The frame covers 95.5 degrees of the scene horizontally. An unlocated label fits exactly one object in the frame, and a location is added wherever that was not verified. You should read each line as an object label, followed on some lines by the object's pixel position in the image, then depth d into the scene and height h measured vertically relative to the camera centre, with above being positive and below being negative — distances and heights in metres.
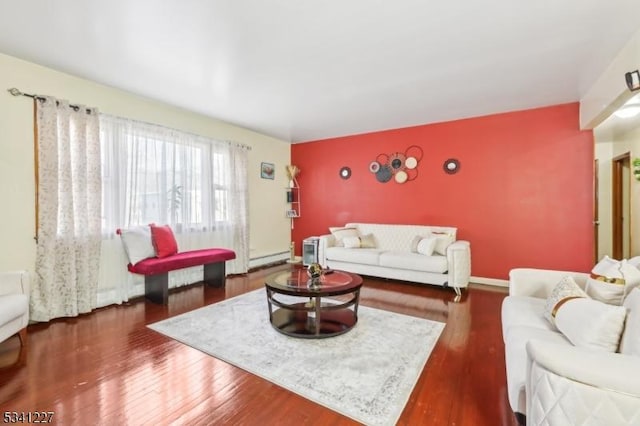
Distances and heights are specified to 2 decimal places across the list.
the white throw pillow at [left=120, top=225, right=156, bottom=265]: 3.38 -0.37
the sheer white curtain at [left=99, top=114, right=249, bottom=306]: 3.42 +0.28
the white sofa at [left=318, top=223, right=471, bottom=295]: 3.78 -0.71
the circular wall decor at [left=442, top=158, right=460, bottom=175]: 4.59 +0.67
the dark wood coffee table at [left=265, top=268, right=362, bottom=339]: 2.54 -0.90
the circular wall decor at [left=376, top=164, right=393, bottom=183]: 5.18 +0.63
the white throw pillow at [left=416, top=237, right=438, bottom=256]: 4.11 -0.54
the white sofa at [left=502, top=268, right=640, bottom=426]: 0.96 -0.64
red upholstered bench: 3.33 -0.67
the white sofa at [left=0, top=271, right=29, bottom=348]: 2.07 -0.67
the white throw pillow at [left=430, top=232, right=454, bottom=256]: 4.13 -0.50
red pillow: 3.58 -0.36
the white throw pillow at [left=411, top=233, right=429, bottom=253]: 4.35 -0.52
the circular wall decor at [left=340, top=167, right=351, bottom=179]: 5.61 +0.72
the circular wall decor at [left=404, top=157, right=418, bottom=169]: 4.92 +0.78
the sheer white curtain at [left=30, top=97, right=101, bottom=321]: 2.86 +0.03
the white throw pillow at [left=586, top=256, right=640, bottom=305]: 1.69 -0.46
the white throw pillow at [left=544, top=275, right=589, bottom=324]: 1.78 -0.56
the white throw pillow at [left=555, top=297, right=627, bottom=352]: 1.37 -0.59
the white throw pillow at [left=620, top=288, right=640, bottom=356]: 1.21 -0.55
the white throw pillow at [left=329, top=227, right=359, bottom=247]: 4.96 -0.42
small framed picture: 5.54 +0.78
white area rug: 1.75 -1.12
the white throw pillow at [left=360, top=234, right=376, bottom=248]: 4.80 -0.53
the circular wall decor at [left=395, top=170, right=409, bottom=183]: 5.01 +0.56
